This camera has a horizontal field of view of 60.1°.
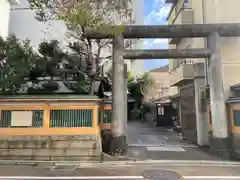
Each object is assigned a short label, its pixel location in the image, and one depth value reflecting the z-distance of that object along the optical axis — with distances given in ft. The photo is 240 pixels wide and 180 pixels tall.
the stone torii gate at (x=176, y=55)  31.40
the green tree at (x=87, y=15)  27.78
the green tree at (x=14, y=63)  30.91
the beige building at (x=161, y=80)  120.71
